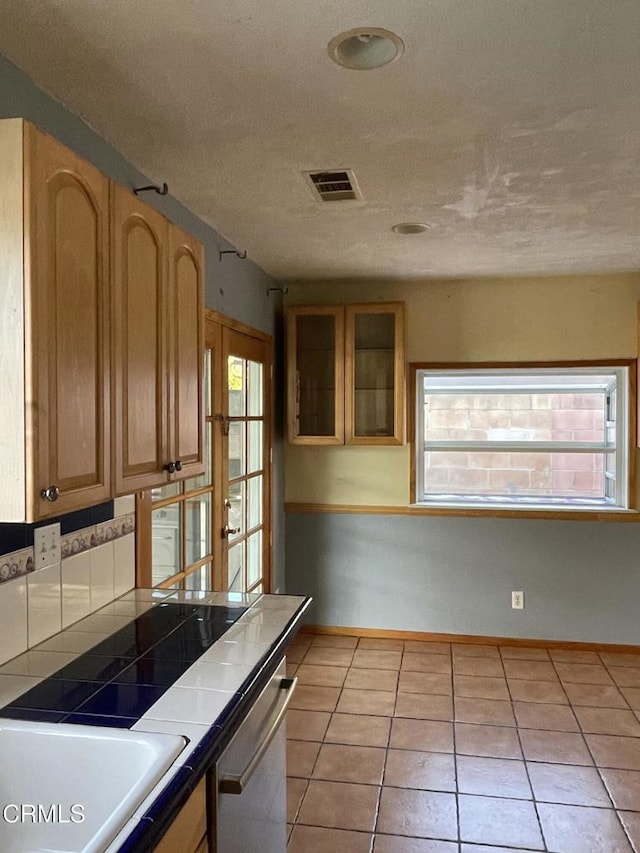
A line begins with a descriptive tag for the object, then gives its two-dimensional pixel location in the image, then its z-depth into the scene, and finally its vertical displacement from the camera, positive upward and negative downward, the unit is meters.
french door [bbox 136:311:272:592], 2.63 -0.37
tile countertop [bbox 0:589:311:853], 1.21 -0.61
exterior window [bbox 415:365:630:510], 4.25 -0.14
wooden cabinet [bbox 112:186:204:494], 1.63 +0.19
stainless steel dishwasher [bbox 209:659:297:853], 1.40 -0.86
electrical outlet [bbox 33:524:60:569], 1.74 -0.35
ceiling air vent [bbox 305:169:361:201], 2.36 +0.86
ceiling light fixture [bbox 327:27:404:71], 1.49 +0.86
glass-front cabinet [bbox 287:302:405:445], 4.02 +0.26
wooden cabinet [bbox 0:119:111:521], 1.25 +0.18
